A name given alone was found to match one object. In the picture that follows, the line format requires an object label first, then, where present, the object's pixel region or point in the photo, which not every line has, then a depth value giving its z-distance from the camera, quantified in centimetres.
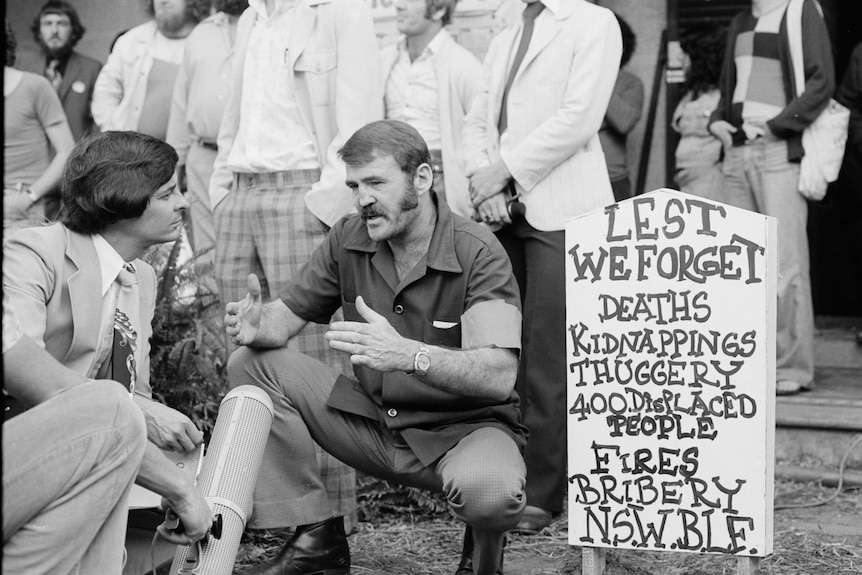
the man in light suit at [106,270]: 316
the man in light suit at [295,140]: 446
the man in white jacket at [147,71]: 630
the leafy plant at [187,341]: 437
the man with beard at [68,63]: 709
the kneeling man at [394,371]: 366
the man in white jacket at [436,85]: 509
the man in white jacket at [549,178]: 444
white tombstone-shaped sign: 357
